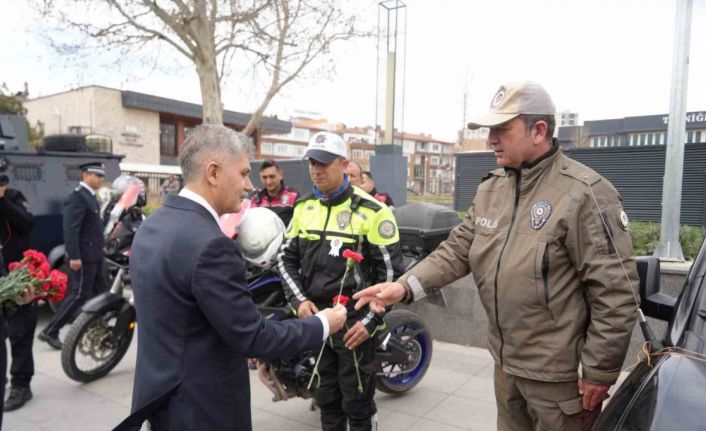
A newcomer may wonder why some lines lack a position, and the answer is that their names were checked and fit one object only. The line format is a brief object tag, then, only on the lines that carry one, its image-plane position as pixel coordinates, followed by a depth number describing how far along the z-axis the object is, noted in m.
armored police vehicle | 6.51
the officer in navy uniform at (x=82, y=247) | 5.48
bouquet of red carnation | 2.72
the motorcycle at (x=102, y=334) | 4.32
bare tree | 11.73
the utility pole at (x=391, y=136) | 9.09
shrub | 4.95
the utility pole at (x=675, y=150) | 4.47
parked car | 1.34
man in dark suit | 1.64
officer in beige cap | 1.78
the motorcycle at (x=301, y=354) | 2.74
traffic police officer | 2.83
